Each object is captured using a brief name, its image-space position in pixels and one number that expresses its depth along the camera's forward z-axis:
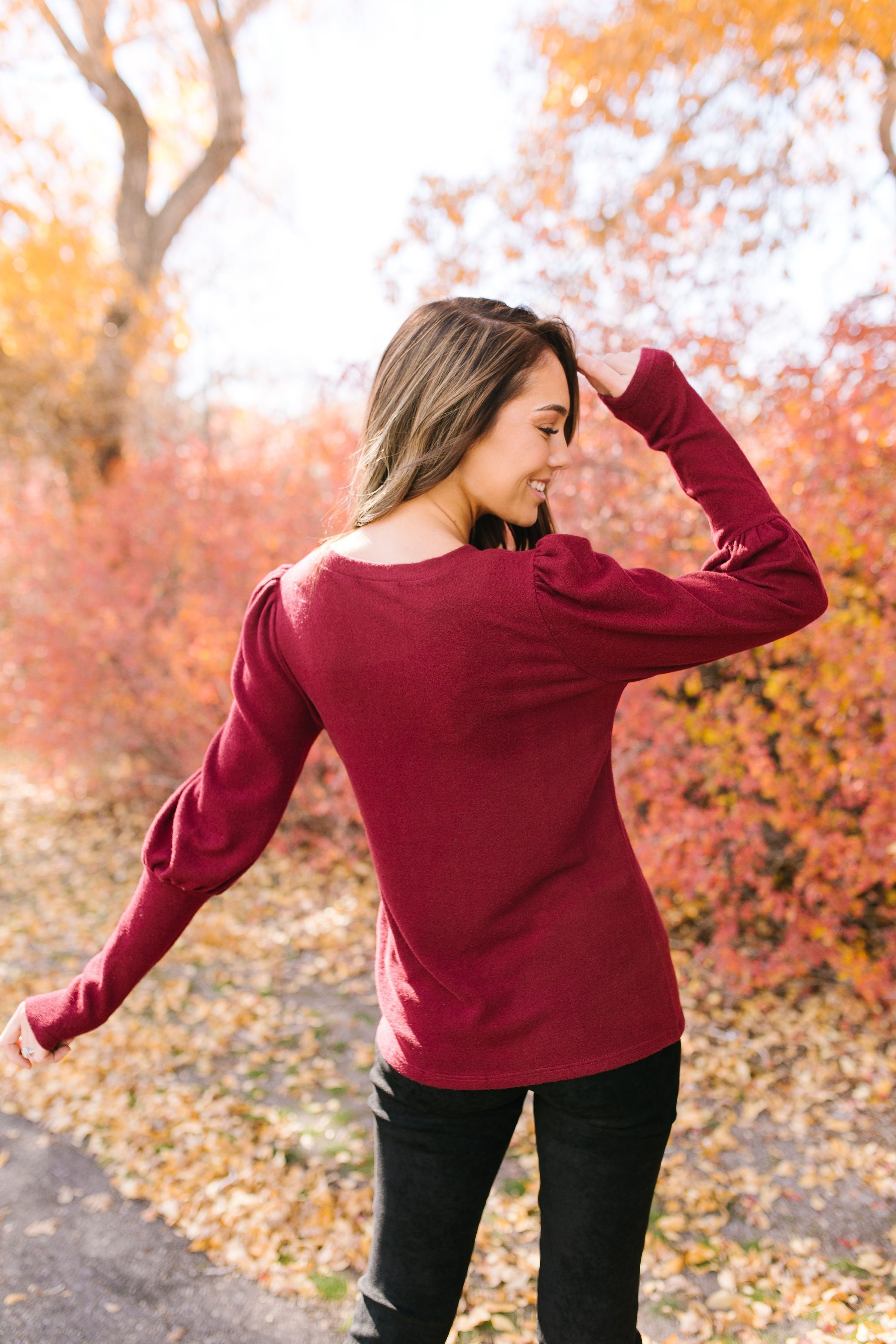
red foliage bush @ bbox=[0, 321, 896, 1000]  3.60
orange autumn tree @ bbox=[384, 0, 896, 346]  5.07
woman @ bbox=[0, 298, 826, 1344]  1.21
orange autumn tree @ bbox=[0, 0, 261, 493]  8.34
